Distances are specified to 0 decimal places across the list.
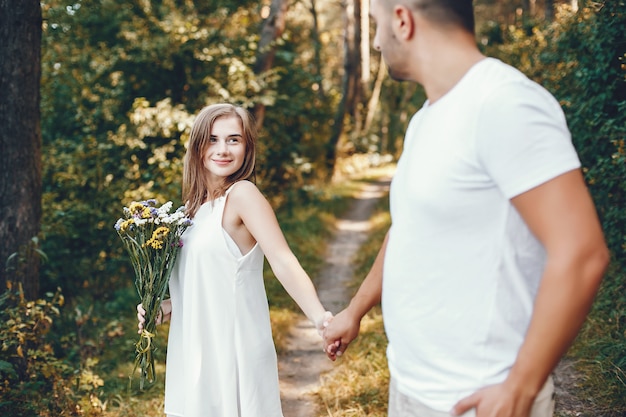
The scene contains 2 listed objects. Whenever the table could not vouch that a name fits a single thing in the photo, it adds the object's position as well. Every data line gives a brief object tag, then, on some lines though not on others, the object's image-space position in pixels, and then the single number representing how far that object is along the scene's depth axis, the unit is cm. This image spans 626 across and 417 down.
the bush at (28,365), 433
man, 138
